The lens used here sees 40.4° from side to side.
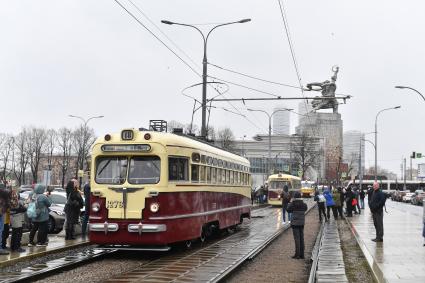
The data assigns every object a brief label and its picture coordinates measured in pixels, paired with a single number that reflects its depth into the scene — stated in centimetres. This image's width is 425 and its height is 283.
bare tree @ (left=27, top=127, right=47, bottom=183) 7935
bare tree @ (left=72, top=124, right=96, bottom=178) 7662
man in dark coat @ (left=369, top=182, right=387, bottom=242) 1672
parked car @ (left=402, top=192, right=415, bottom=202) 7036
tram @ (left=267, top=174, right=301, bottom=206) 4508
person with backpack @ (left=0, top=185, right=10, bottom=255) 1264
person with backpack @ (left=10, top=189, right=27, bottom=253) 1326
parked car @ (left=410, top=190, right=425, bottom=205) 5925
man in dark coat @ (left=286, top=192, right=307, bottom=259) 1420
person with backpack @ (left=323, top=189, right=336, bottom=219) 2901
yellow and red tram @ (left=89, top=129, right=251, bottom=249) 1309
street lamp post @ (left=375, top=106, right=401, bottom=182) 6028
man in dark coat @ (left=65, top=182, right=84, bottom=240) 1608
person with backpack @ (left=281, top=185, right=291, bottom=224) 2470
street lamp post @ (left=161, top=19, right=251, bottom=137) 2459
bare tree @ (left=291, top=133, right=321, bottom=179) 8156
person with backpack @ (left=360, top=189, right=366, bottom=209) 4096
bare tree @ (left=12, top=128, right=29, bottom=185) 7982
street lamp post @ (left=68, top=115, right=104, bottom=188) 7436
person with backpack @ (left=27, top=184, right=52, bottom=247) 1423
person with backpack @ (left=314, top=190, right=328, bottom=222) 2841
